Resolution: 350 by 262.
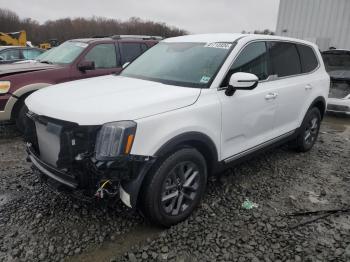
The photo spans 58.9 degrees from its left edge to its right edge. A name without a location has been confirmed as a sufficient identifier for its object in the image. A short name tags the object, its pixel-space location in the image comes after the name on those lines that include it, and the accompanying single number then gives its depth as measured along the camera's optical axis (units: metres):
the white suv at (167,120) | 2.37
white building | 11.88
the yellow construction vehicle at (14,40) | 16.83
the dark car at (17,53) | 10.14
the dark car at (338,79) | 7.13
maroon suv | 4.96
